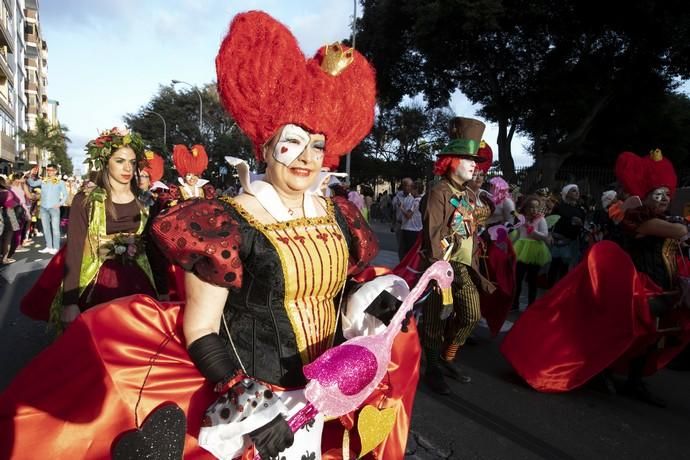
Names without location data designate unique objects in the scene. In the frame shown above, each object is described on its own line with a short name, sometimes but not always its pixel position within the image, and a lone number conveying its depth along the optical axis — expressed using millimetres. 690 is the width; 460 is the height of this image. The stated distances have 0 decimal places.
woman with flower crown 3297
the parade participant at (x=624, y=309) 3811
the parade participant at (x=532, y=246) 6656
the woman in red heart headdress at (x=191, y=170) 7103
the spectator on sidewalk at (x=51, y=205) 10398
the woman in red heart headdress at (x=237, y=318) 1571
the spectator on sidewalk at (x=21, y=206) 10055
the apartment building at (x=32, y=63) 58062
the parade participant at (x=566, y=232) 7418
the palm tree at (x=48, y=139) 43938
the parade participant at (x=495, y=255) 4770
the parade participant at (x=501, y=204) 5598
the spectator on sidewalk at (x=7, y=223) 9055
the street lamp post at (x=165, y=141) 38697
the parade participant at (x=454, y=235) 3955
